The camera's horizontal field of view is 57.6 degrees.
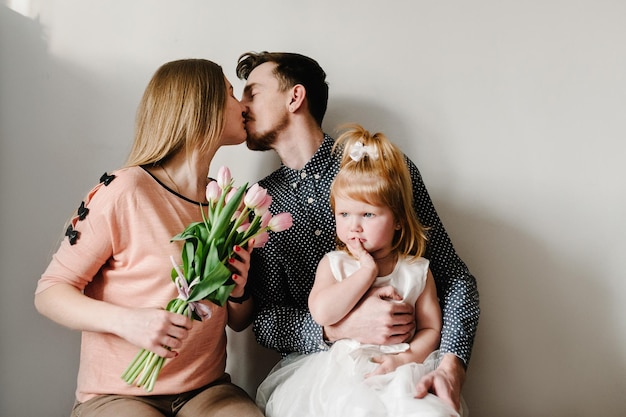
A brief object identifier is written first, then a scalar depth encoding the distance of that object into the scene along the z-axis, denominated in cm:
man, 155
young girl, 141
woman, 138
